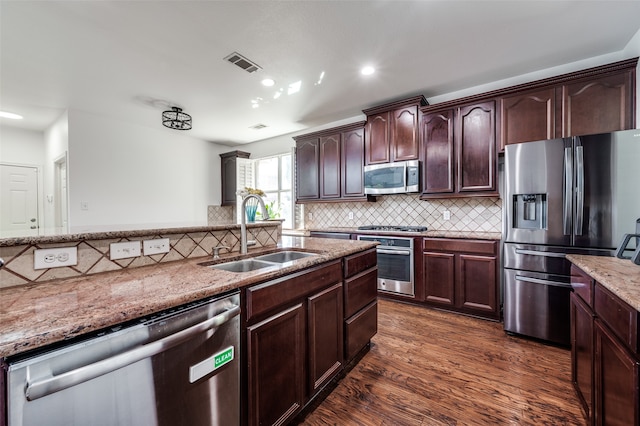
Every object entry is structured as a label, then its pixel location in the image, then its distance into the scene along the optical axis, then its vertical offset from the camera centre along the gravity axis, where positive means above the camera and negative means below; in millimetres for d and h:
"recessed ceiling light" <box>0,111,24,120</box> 3946 +1431
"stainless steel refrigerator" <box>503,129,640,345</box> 2055 -39
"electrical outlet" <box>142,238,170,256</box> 1452 -186
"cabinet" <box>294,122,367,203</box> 3930 +704
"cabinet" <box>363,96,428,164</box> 3398 +1029
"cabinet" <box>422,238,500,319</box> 2816 -707
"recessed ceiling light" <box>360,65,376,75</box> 2809 +1458
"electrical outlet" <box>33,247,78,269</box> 1133 -192
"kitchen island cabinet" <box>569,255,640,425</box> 959 -577
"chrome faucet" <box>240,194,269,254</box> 1849 -116
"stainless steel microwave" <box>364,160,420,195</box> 3381 +419
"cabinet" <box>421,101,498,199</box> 2945 +658
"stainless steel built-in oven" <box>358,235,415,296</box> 3268 -661
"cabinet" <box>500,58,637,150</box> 2365 +976
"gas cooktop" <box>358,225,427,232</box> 3451 -235
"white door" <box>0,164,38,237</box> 4531 +264
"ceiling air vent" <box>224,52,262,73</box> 2586 +1463
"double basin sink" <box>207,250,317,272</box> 1720 -338
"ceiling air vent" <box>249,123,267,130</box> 4633 +1453
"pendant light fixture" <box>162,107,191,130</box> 3545 +1354
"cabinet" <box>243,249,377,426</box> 1241 -687
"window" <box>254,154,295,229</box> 5172 +493
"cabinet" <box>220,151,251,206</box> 5590 +756
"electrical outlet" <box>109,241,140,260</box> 1338 -189
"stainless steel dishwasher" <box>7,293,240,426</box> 693 -498
